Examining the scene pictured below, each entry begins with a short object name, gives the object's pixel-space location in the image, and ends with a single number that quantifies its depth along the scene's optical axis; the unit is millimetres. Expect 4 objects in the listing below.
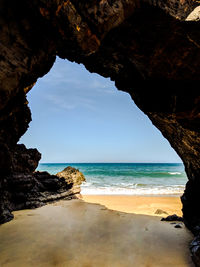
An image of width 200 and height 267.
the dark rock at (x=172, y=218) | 6204
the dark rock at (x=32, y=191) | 7484
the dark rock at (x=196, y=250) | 3302
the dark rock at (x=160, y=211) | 7672
